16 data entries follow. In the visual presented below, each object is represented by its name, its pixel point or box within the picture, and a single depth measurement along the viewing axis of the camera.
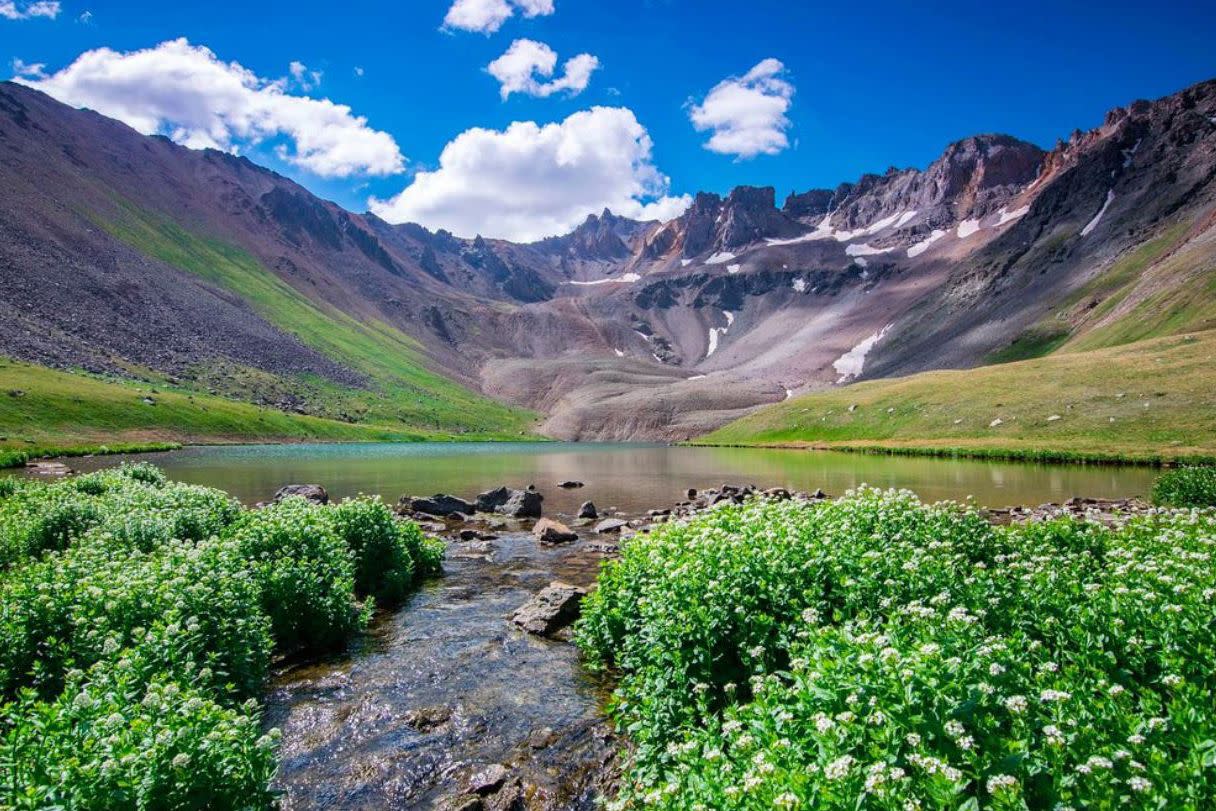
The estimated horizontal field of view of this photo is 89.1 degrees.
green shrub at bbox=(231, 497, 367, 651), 18.06
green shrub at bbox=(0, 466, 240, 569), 20.91
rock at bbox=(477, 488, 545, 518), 47.09
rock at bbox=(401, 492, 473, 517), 46.53
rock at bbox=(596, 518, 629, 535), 39.95
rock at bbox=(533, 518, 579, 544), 36.69
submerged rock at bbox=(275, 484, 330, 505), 46.94
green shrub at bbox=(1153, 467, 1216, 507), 34.91
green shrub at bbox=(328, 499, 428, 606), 24.20
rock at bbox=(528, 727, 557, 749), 13.59
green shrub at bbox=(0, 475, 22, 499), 34.53
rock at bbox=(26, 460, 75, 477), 62.69
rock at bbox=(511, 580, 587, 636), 20.59
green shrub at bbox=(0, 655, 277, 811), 6.88
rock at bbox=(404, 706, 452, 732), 14.36
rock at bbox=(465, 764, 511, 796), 11.99
